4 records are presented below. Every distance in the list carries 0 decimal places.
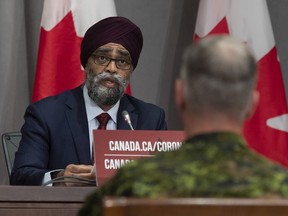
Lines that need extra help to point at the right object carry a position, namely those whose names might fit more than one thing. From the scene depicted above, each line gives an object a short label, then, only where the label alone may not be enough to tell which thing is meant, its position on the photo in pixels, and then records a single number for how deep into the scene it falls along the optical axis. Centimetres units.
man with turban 736
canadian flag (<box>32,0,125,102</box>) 926
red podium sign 611
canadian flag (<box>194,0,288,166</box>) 918
